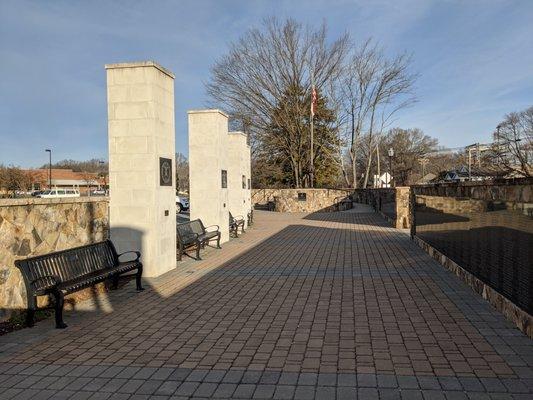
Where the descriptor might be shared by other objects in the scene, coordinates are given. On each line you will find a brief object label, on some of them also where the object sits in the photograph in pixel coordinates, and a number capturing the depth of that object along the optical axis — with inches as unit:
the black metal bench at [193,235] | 420.6
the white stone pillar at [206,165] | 531.2
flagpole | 1389.0
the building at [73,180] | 2955.2
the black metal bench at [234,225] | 614.0
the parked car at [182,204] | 1306.3
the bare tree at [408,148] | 2747.5
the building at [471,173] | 1415.0
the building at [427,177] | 2376.4
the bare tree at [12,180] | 1755.7
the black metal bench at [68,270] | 224.5
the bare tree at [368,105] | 1460.4
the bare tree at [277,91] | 1441.9
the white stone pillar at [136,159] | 344.5
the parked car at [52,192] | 1979.6
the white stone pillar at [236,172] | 708.0
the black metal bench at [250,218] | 788.3
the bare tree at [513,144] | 1450.0
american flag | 1234.6
